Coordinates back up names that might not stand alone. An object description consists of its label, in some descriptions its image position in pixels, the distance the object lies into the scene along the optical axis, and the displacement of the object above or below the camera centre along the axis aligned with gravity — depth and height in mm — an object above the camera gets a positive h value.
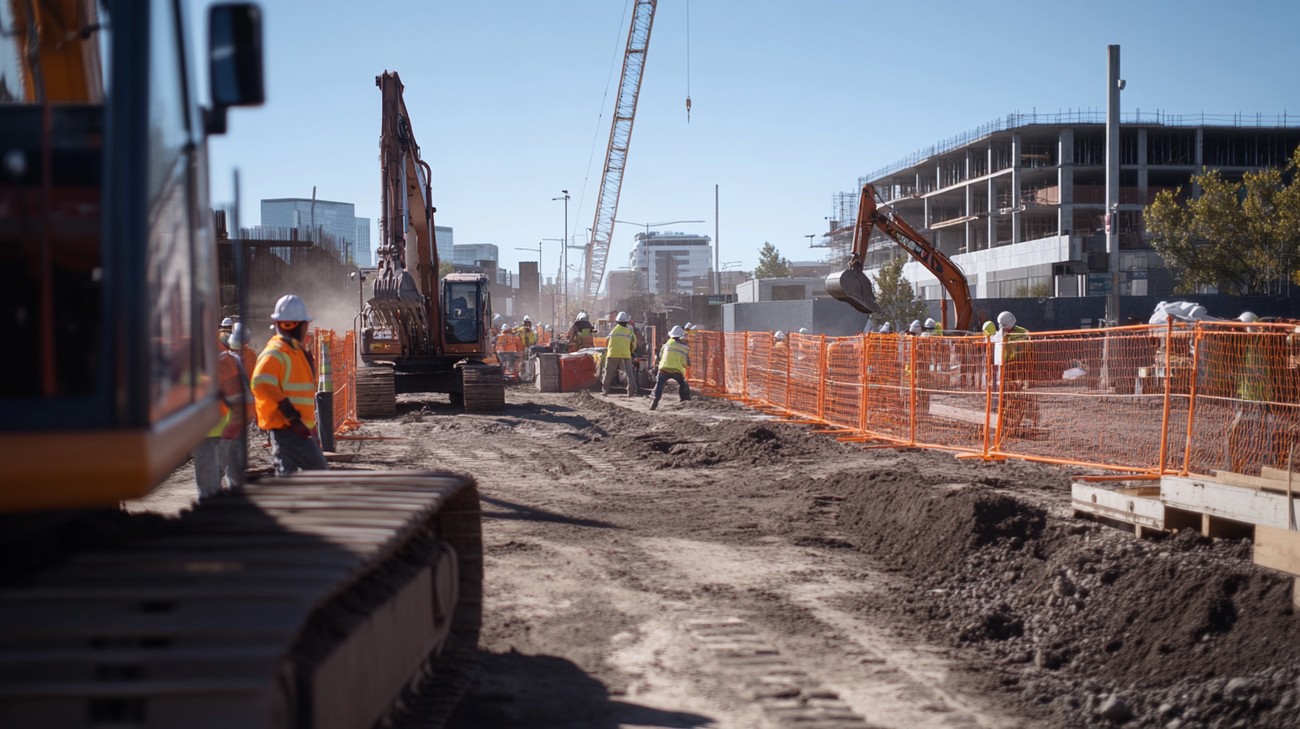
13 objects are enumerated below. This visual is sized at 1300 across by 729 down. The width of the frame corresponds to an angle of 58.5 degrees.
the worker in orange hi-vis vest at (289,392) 8297 -407
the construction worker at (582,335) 33750 -57
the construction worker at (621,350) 25844 -389
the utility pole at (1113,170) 23078 +3384
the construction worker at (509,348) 36375 -488
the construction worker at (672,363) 22469 -601
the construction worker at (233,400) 9208 -523
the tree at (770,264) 116438 +6806
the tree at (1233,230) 39906 +3434
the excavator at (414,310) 19828 +459
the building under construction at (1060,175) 72625 +10174
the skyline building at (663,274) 132812 +7669
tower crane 71688 +9405
